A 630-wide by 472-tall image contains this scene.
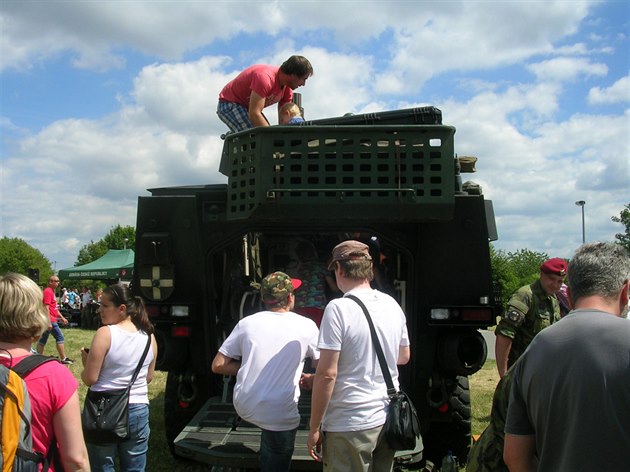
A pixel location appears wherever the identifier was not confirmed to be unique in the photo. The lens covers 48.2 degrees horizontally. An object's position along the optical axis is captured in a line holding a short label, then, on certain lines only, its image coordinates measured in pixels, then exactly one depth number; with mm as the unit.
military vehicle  4699
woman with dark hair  4184
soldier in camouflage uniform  5289
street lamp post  41625
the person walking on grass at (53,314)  10895
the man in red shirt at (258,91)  5953
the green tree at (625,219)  58172
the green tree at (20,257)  91000
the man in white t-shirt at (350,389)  3414
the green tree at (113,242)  89412
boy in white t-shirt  3973
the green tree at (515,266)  31881
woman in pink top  2455
